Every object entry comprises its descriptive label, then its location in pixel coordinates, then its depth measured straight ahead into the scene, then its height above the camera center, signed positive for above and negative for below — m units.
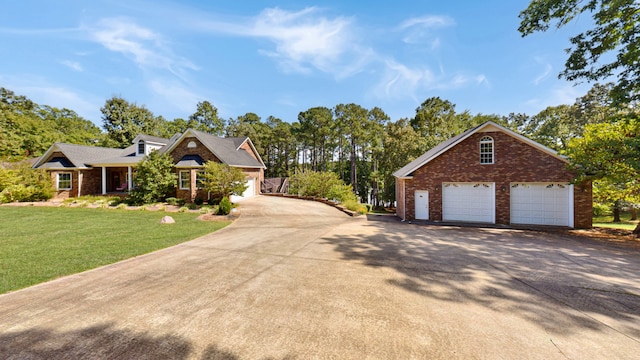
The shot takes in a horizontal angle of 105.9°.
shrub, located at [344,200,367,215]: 16.67 -1.83
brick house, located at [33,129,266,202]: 19.80 +1.65
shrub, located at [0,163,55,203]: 19.38 -0.25
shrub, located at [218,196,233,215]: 15.20 -1.62
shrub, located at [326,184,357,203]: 20.70 -1.10
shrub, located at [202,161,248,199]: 17.48 +0.17
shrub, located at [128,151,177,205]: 18.84 +0.11
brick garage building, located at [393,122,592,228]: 12.86 -0.22
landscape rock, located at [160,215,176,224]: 12.94 -2.11
